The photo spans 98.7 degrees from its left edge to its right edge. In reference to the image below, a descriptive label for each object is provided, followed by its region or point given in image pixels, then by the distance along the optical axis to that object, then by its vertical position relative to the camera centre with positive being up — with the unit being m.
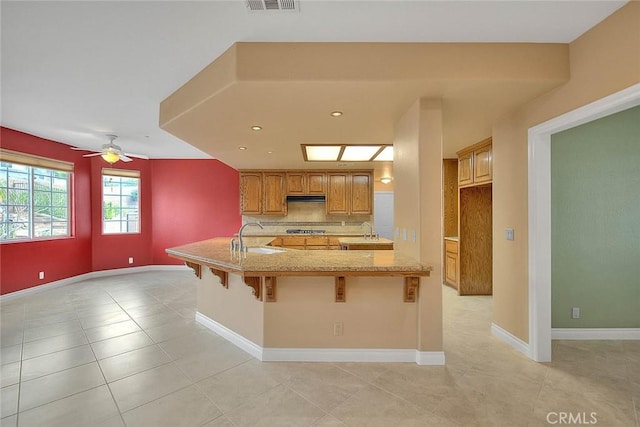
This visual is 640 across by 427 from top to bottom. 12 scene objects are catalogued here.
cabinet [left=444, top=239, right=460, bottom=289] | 4.63 -0.88
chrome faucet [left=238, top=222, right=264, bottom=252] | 2.79 -0.35
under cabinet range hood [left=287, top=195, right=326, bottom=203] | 6.03 +0.34
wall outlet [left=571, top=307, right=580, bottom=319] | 2.92 -1.08
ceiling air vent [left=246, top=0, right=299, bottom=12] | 1.66 +1.29
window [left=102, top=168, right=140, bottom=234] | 5.83 +0.32
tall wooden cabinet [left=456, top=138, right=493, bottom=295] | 4.37 -0.35
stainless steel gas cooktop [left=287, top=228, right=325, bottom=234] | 6.04 -0.38
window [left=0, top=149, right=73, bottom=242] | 4.22 +0.33
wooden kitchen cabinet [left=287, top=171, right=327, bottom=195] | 5.89 +0.69
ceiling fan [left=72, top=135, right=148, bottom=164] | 4.24 +1.00
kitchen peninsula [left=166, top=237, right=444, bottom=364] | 2.45 -0.93
